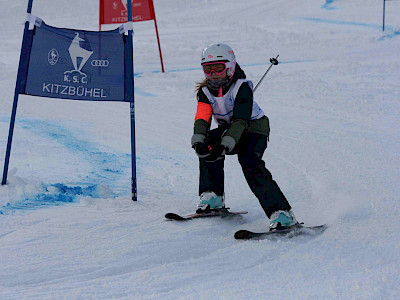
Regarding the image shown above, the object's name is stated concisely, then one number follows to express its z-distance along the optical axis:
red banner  22.78
